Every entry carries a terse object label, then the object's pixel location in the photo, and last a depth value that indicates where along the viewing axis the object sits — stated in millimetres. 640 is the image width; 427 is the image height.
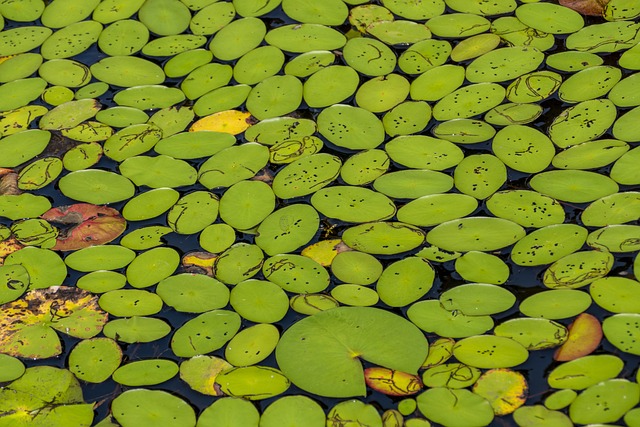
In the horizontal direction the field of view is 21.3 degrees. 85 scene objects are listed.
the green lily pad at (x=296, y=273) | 4689
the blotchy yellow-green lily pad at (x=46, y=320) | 4603
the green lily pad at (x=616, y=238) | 4626
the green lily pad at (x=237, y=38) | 6051
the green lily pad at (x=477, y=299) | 4465
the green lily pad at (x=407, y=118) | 5405
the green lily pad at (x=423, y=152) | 5178
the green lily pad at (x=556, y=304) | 4406
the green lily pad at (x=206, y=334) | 4480
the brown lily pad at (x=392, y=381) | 4204
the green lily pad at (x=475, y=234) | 4756
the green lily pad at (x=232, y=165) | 5264
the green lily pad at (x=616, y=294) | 4388
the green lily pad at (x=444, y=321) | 4387
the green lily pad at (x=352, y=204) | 4969
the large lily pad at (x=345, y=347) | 4275
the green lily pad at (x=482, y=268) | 4600
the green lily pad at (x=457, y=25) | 5958
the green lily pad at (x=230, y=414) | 4148
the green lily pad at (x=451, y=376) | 4178
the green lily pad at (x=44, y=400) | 4290
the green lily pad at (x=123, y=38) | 6159
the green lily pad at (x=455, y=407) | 4033
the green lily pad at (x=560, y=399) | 4048
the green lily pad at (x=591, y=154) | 5077
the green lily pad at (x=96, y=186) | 5260
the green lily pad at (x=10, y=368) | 4477
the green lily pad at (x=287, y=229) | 4891
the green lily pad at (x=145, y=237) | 4999
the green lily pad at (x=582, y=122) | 5230
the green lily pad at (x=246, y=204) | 5040
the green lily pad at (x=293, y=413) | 4118
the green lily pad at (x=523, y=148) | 5133
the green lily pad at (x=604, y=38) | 5723
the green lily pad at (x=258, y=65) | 5861
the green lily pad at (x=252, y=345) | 4413
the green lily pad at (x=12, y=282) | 4850
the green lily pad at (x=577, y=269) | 4521
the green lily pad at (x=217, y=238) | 4935
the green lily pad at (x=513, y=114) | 5368
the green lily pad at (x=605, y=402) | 3965
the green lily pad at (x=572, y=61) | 5633
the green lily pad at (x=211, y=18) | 6234
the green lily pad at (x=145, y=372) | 4376
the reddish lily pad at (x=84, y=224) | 5062
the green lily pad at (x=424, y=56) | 5782
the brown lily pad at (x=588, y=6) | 6014
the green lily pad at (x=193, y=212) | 5051
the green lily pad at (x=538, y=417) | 3979
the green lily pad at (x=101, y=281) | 4812
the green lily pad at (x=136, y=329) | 4555
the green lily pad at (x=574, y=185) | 4924
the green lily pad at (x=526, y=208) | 4838
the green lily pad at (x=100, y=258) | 4921
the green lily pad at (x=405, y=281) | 4577
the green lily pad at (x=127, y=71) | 5935
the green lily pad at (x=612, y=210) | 4779
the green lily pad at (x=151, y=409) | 4204
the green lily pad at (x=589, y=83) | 5458
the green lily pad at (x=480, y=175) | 5025
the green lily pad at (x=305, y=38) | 5999
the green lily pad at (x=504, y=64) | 5640
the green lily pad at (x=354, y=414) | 4100
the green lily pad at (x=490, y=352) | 4242
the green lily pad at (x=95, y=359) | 4436
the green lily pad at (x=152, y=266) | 4824
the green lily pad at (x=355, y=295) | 4574
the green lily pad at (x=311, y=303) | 4566
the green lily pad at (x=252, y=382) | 4264
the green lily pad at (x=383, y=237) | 4801
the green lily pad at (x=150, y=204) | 5152
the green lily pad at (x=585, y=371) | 4107
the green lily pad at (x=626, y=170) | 4962
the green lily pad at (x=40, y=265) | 4891
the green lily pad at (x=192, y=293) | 4663
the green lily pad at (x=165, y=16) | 6267
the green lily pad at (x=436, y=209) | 4906
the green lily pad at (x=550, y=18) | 5909
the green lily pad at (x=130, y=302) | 4674
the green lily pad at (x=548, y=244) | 4659
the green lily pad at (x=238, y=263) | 4771
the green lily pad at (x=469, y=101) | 5454
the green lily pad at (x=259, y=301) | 4581
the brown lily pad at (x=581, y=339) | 4249
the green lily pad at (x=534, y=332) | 4298
